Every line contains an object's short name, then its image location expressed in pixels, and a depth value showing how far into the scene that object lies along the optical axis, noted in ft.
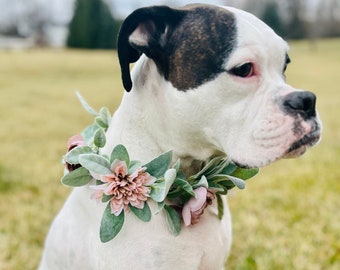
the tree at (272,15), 73.82
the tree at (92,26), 73.77
